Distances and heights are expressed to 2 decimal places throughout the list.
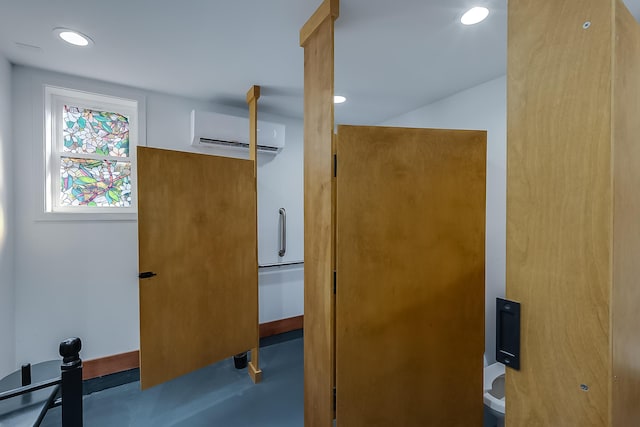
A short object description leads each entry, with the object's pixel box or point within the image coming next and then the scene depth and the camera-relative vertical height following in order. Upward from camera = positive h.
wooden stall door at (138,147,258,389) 2.04 -0.39
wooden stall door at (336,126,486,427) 1.46 -0.36
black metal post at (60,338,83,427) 0.91 -0.56
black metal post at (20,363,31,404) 1.44 -0.83
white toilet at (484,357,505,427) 1.69 -1.15
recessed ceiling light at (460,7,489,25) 1.50 +1.04
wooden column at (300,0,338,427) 1.42 -0.04
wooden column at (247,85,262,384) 2.43 +0.56
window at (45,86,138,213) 2.31 +0.50
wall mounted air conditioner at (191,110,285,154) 2.63 +0.76
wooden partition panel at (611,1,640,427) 0.66 -0.03
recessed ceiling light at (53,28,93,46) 1.67 +1.04
